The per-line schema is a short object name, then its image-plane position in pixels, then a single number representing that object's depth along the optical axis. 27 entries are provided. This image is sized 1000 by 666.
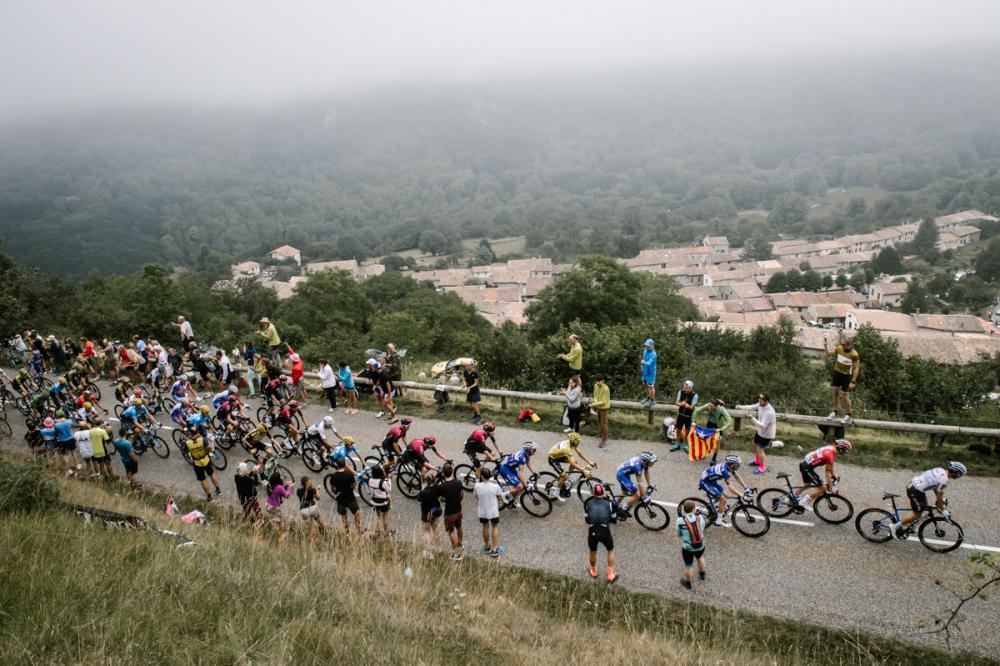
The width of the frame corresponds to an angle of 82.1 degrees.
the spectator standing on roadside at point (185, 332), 19.23
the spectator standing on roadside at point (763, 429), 10.84
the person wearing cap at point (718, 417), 11.19
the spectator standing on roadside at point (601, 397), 12.50
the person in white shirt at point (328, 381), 15.87
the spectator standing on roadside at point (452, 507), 9.29
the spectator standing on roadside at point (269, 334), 17.03
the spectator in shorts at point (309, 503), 9.50
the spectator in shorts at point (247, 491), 10.25
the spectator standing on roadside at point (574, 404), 12.70
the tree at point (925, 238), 128.25
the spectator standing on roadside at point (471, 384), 14.28
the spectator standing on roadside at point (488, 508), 9.40
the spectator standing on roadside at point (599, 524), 8.47
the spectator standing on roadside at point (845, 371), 11.93
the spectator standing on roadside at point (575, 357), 13.79
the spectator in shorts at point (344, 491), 9.79
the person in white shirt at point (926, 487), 8.49
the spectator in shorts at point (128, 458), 12.62
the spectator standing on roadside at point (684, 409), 11.77
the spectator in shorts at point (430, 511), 9.34
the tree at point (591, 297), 38.47
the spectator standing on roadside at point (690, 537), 8.19
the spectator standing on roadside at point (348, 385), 15.82
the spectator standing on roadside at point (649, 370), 13.50
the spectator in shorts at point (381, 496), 9.88
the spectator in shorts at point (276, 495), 10.01
